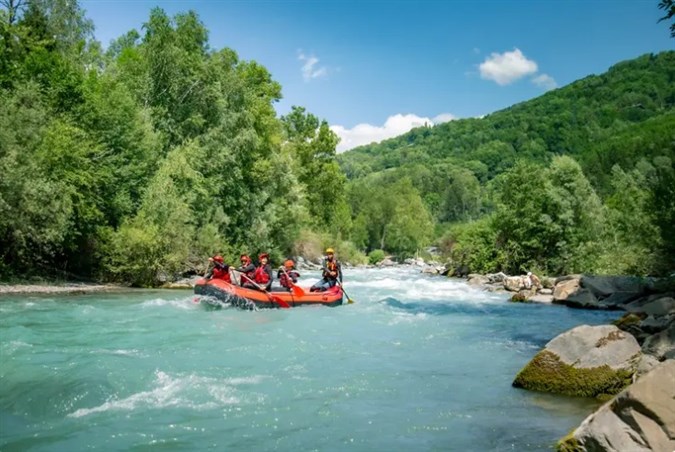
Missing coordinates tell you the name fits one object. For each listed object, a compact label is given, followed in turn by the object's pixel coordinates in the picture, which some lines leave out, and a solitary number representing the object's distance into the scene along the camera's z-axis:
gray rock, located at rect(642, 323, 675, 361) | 8.11
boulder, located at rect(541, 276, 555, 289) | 23.69
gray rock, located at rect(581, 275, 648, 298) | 19.27
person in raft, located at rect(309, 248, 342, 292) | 19.42
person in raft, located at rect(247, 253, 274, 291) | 18.08
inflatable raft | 16.69
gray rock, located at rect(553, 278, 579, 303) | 19.73
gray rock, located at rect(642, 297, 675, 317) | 12.05
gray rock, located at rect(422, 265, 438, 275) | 40.90
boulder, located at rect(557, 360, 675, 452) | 4.79
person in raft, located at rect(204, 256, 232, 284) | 17.89
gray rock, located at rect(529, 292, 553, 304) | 20.36
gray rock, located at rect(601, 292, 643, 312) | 18.24
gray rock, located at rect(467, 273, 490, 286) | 27.83
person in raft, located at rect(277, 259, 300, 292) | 18.08
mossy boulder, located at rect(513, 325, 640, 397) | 7.66
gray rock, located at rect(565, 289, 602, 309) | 18.66
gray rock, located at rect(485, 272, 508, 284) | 27.75
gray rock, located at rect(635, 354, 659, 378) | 7.53
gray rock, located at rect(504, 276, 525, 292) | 24.42
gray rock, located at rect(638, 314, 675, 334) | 10.09
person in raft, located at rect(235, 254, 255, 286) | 18.02
